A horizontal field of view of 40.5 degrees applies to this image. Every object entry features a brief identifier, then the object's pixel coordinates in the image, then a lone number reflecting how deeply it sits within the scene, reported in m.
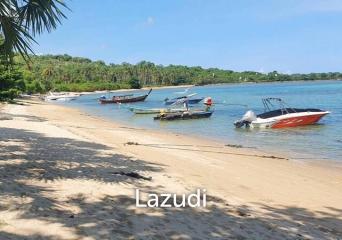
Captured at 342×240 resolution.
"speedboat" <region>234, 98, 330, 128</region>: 30.70
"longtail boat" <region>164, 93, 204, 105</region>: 67.75
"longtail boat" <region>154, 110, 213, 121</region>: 36.78
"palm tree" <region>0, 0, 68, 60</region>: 8.41
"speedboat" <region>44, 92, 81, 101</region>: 95.25
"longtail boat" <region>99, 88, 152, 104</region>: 74.38
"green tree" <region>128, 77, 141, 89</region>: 180.50
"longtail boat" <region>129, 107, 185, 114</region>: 45.28
